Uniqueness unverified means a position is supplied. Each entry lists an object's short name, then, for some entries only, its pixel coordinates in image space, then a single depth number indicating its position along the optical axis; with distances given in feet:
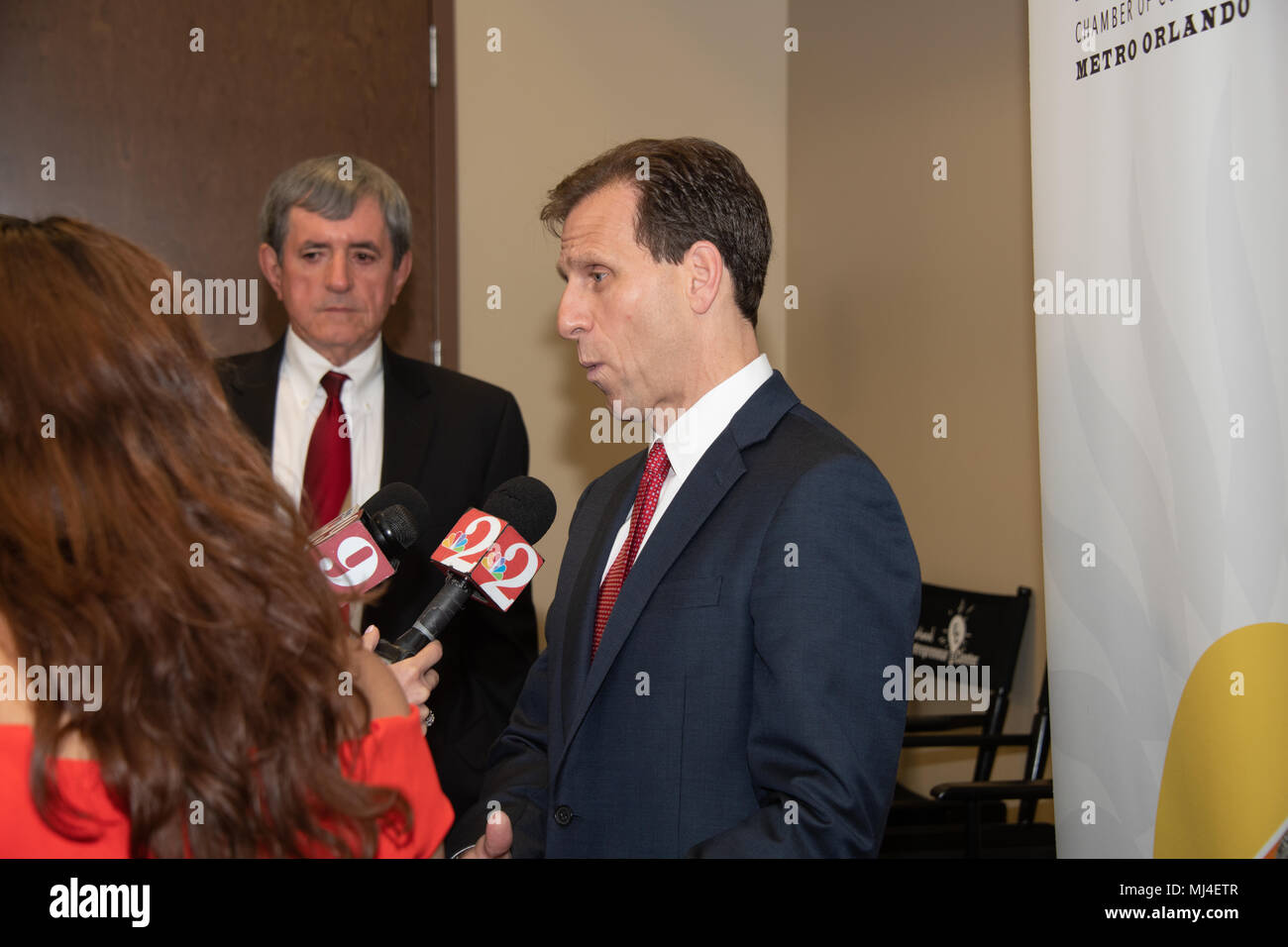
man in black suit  7.59
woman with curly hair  2.83
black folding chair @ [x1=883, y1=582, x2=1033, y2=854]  9.61
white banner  5.02
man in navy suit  4.17
